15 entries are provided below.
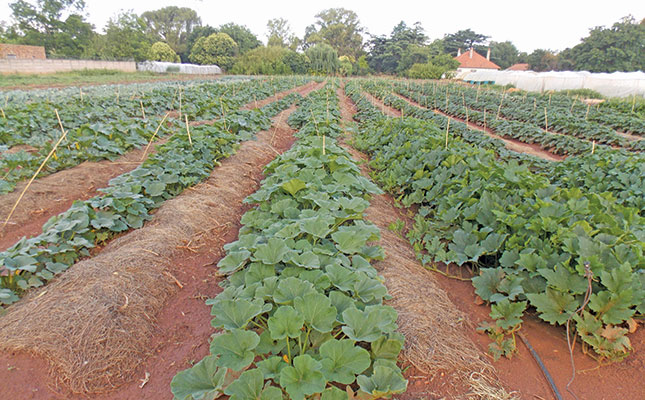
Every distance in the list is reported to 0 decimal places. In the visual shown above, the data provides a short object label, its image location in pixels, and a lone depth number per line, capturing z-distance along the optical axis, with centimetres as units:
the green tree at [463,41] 6850
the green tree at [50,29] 4931
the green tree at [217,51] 5356
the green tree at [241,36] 6138
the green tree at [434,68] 4225
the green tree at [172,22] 7519
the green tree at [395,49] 5172
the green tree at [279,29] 8244
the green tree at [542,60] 6158
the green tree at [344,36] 7069
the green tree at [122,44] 4931
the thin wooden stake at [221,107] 1031
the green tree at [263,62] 4479
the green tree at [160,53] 5153
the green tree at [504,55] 7381
